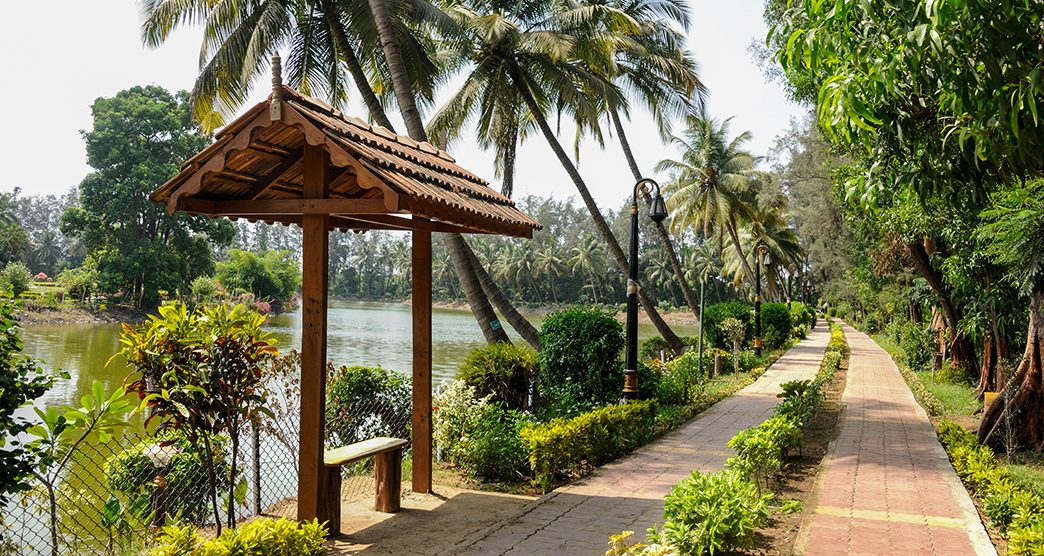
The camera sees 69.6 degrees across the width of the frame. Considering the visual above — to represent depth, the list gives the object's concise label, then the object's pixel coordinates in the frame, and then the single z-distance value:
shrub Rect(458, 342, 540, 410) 9.84
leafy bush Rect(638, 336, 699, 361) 22.05
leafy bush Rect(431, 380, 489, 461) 8.48
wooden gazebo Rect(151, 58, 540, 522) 5.28
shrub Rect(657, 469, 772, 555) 5.02
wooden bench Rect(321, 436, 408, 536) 6.30
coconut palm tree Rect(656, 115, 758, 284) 35.16
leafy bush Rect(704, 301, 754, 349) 22.95
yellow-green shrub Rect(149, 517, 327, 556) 4.31
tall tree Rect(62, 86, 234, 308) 37.41
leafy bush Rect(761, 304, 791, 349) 28.06
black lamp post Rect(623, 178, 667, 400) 10.10
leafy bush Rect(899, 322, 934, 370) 21.62
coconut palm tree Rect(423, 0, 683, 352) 17.05
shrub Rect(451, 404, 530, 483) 7.67
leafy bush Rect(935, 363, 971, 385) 17.82
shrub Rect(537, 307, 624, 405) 10.30
